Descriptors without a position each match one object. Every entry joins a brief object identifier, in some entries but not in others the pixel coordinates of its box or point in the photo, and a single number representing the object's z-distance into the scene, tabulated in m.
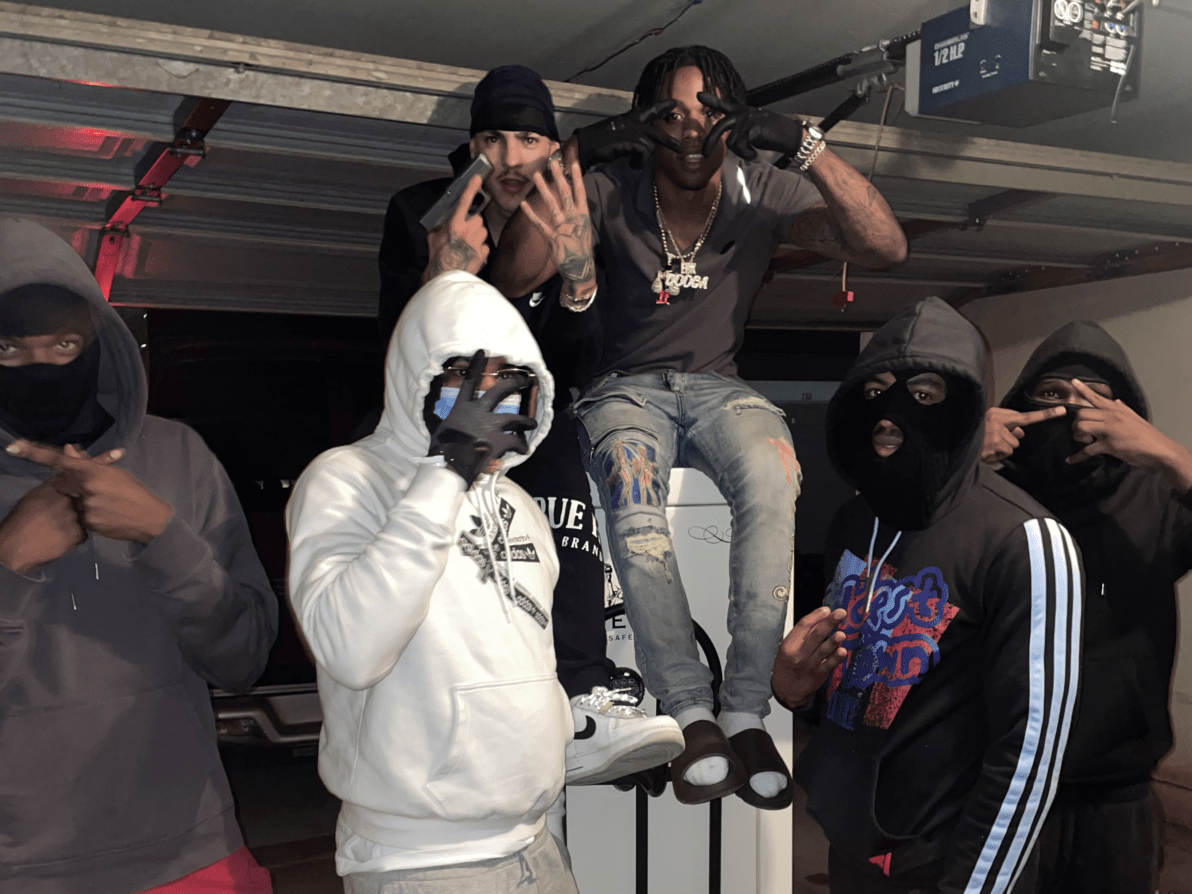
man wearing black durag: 2.25
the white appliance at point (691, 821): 2.73
